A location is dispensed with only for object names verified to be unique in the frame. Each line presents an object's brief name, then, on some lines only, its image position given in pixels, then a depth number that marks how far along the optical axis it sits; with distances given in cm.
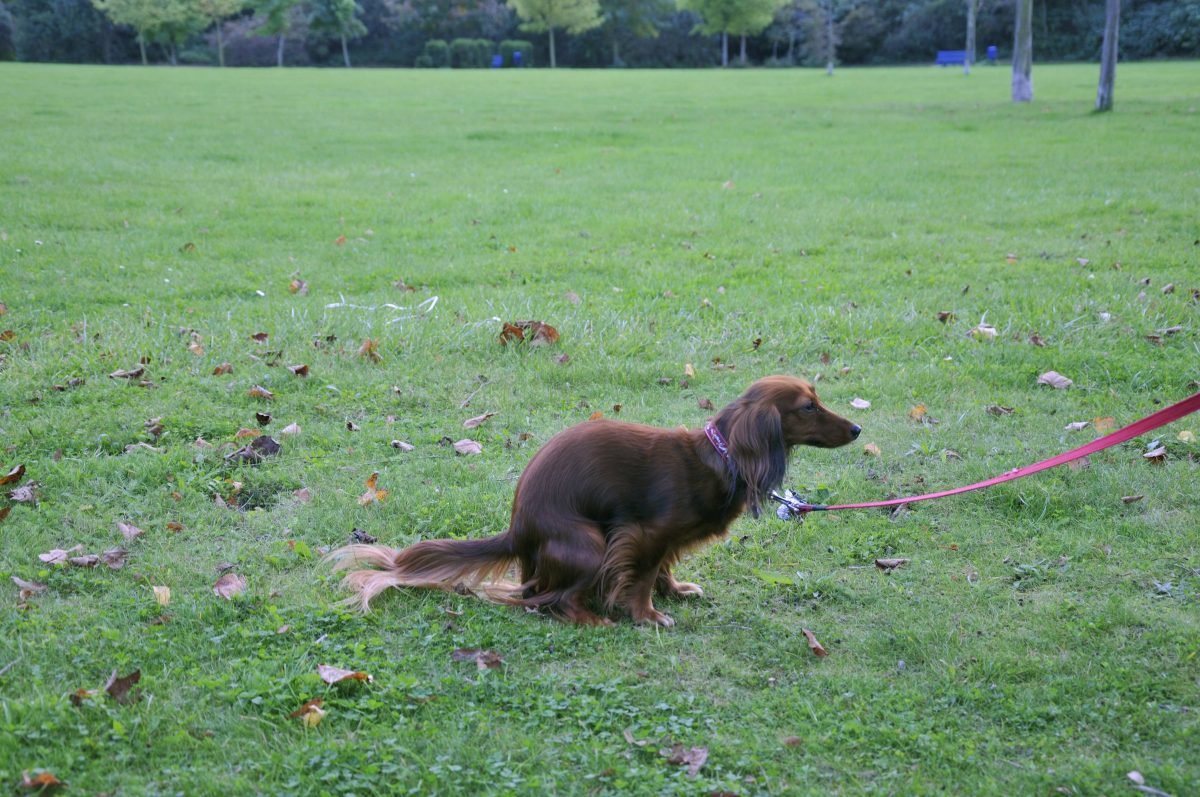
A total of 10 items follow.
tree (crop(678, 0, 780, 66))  6303
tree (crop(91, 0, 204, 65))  6131
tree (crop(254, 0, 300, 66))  6469
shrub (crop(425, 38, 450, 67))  6681
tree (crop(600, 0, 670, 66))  7025
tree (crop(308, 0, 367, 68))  6575
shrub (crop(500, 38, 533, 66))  6831
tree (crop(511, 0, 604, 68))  6725
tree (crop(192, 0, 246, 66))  6397
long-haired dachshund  410
